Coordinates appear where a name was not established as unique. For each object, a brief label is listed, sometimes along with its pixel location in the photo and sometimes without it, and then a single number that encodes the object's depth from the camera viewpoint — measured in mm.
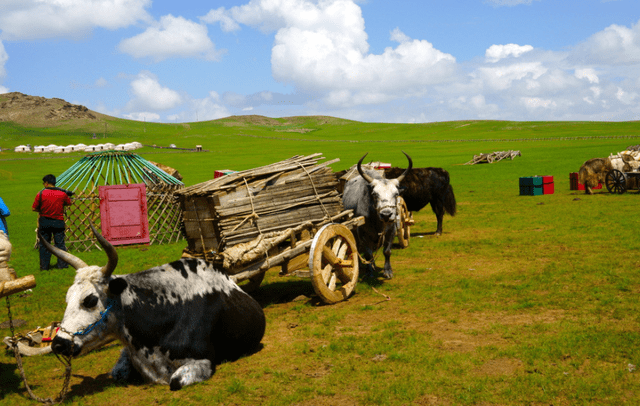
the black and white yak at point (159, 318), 4223
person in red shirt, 10958
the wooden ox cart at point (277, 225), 6780
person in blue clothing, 7237
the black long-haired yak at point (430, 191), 14492
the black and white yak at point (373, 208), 8070
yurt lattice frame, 15781
